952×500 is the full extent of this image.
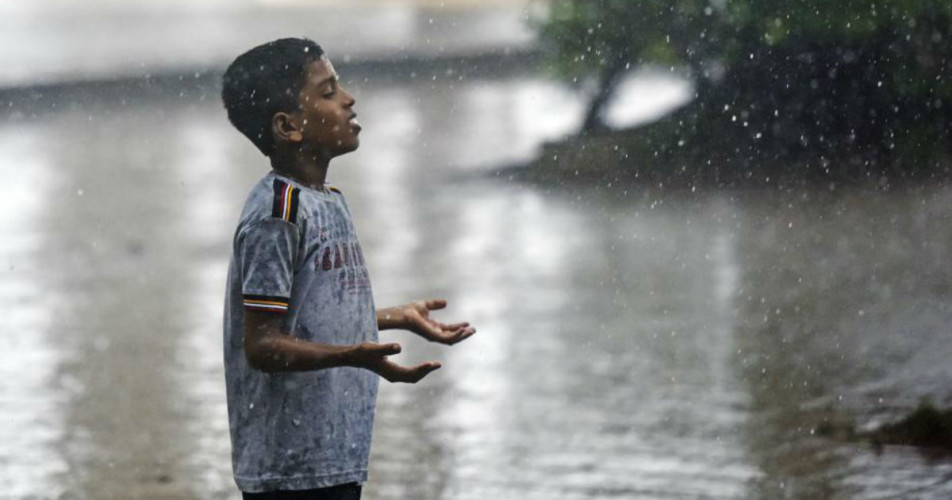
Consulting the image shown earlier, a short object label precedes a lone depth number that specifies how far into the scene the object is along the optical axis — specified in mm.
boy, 6230
